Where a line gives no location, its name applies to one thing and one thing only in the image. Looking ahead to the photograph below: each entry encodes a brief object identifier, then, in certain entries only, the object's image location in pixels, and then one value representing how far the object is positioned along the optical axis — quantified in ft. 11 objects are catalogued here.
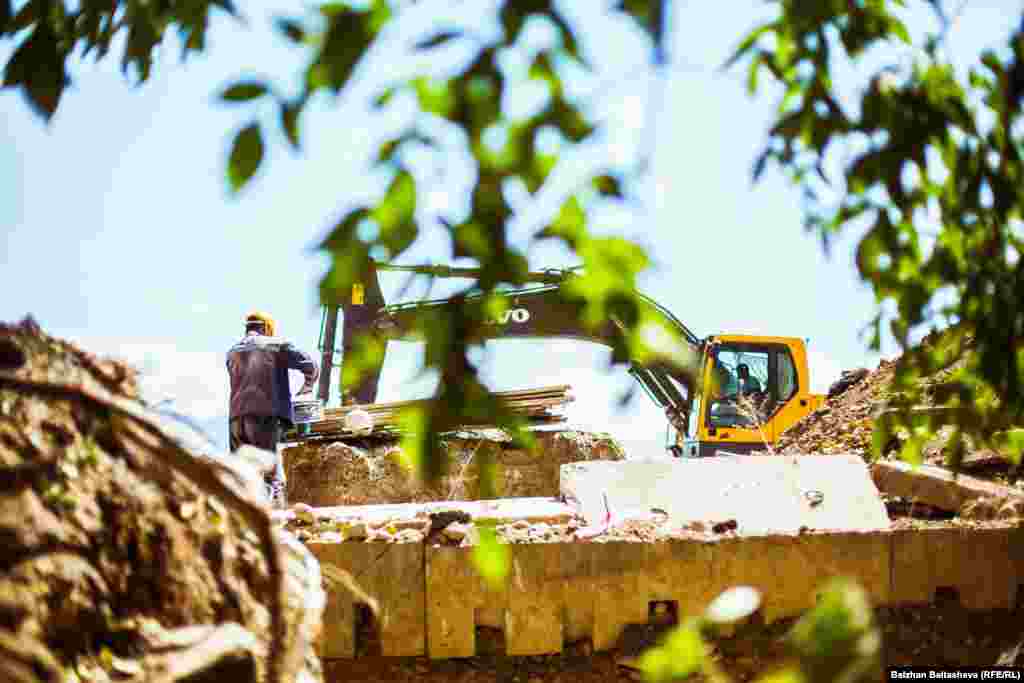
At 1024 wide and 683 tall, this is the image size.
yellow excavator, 95.40
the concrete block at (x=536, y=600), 37.70
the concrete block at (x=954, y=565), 38.78
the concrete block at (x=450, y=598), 37.88
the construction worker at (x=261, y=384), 56.85
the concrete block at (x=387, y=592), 37.65
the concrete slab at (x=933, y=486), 42.83
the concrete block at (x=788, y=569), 38.11
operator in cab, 97.35
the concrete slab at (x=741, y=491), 43.06
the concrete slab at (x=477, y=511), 42.19
